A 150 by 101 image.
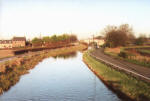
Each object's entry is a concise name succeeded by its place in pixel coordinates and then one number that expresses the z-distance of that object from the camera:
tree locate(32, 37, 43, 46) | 112.29
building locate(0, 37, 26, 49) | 124.81
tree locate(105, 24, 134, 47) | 75.21
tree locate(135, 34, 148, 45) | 99.75
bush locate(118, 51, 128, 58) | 40.89
